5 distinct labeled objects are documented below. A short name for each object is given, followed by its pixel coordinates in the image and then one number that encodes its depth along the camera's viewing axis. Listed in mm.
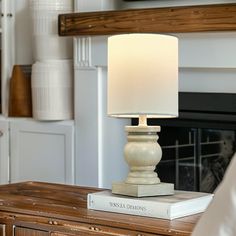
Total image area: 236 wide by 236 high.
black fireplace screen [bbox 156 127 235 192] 3482
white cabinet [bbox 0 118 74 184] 3915
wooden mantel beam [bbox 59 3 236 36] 3089
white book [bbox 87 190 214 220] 1911
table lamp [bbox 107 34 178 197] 1981
